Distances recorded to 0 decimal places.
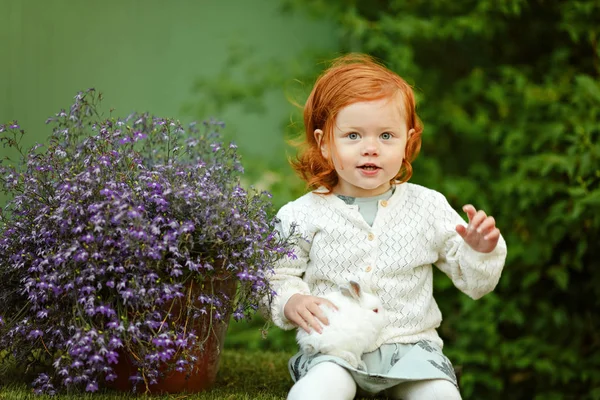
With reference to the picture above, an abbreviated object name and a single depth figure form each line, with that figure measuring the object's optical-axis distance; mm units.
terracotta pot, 2281
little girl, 2266
